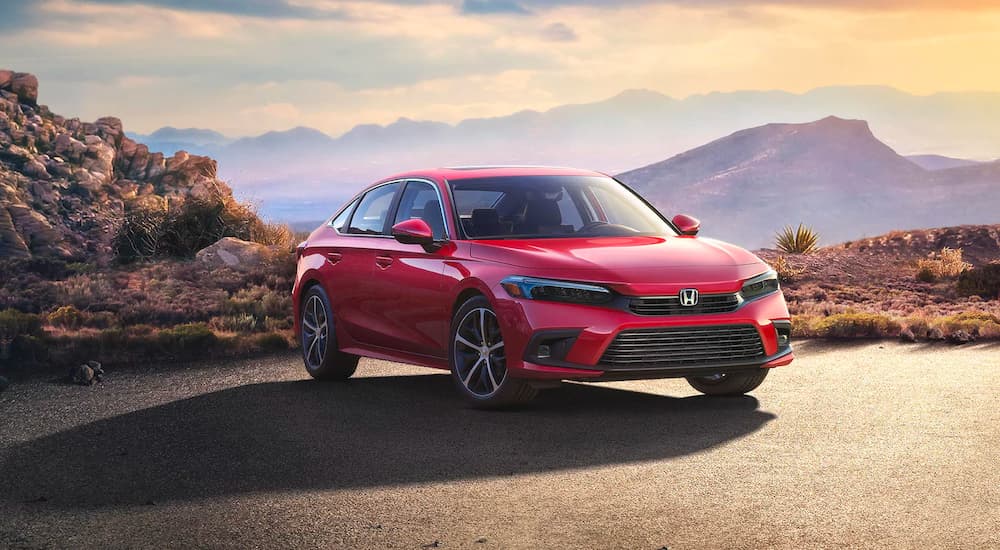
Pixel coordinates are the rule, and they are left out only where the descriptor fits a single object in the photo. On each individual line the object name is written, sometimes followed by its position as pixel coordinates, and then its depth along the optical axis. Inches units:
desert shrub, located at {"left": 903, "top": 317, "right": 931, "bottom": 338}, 583.8
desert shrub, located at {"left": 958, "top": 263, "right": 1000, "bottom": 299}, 868.0
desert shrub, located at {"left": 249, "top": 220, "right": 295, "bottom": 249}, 998.4
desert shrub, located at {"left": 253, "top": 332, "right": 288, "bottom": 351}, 603.2
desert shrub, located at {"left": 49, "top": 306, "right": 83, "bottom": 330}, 665.0
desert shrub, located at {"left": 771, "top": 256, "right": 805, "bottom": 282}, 953.5
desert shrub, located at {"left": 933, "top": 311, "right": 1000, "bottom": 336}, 581.6
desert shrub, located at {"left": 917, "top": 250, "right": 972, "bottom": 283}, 966.4
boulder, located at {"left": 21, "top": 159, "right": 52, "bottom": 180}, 1889.8
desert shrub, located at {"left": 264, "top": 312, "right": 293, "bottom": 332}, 661.9
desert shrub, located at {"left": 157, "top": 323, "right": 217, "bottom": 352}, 587.8
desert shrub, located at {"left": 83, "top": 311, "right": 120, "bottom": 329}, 673.6
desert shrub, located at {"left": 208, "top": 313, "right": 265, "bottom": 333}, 661.9
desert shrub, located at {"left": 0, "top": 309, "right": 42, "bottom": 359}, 587.5
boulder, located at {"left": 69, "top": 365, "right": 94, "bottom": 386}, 485.1
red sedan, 348.2
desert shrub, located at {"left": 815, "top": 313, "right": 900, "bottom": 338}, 600.1
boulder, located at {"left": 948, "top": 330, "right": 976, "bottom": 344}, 564.7
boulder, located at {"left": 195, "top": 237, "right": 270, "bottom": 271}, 896.3
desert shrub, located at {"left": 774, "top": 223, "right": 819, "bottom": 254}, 1138.7
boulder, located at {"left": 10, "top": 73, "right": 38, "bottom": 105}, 2129.7
